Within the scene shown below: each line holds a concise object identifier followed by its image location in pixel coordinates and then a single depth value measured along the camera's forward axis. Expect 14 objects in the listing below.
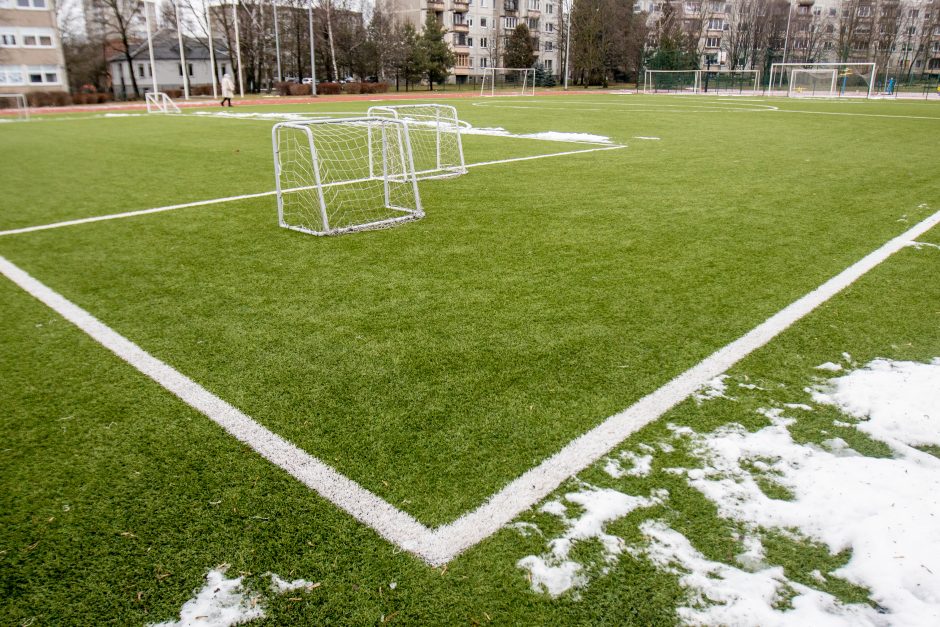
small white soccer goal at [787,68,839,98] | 41.62
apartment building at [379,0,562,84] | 76.69
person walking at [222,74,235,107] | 33.22
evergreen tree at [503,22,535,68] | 71.97
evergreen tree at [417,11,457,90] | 62.62
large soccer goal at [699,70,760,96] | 50.19
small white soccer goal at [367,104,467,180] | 10.70
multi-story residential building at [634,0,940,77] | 80.69
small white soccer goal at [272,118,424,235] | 7.22
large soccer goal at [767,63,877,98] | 42.03
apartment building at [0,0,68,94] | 55.03
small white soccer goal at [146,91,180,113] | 31.62
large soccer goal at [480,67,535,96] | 54.91
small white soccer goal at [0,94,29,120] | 43.92
